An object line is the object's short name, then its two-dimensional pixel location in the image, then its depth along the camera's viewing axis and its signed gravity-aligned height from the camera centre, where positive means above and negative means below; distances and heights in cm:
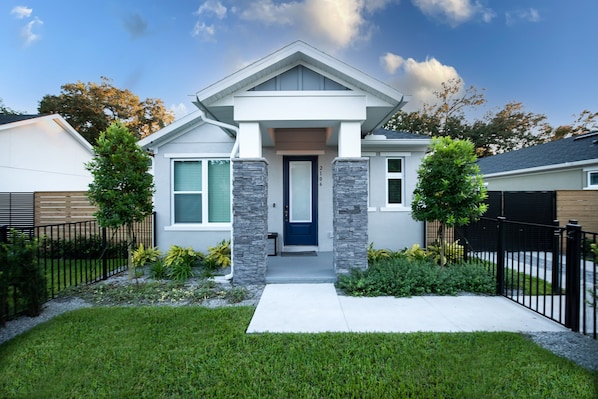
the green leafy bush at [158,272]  578 -165
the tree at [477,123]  2388 +685
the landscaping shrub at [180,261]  575 -153
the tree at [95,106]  2044 +755
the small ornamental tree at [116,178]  529 +40
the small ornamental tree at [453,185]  546 +26
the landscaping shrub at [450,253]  656 -141
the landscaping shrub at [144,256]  686 -154
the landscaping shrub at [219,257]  644 -146
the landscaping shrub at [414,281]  479 -155
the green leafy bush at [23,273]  371 -109
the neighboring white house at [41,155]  1091 +204
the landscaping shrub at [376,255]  626 -142
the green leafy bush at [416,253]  640 -141
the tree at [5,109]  2238 +769
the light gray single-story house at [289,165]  529 +85
